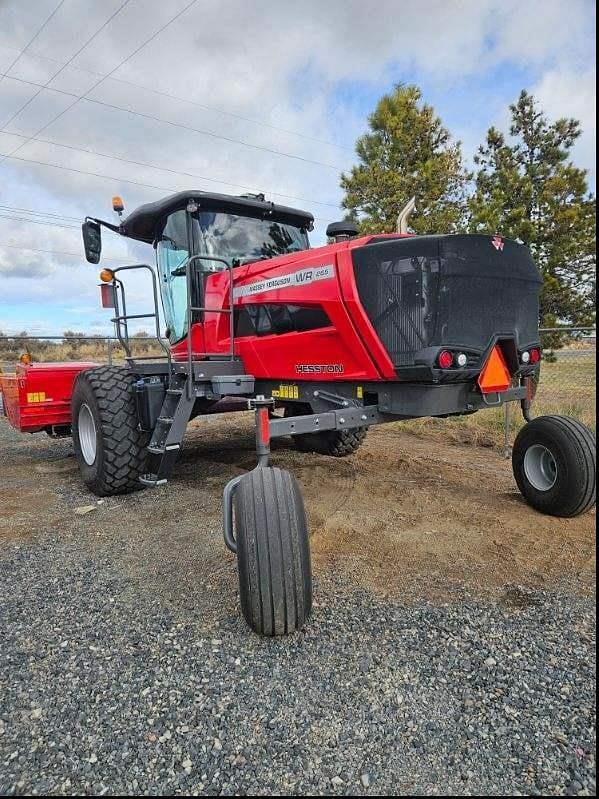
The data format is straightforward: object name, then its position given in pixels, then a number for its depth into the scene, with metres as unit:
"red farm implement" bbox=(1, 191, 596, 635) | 2.61
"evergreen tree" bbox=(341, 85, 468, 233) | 12.73
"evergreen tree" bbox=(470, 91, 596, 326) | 9.36
